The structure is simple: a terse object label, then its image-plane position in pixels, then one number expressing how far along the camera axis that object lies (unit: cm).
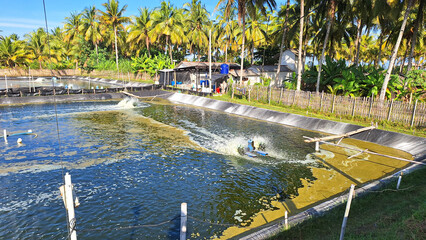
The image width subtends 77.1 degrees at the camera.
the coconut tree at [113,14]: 5472
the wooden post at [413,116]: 1783
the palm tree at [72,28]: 7460
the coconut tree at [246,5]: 3000
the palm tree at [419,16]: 2077
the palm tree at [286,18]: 3015
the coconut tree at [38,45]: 7362
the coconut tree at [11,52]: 6531
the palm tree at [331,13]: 2281
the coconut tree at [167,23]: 5162
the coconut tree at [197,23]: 5422
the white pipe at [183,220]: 568
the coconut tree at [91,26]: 6562
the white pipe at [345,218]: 604
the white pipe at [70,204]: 498
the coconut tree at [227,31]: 5400
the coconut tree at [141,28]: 5541
